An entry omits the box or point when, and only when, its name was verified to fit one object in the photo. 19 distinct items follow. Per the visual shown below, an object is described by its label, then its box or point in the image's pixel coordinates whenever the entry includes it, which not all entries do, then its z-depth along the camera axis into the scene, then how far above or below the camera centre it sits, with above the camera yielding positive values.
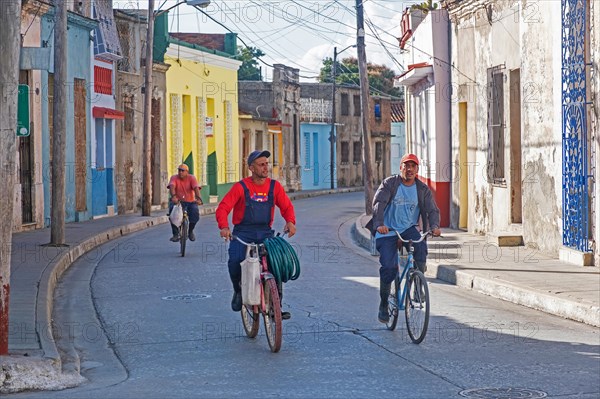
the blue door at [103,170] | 31.30 +0.44
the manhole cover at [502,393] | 7.99 -1.43
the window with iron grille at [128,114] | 35.06 +2.13
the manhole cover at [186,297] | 13.66 -1.29
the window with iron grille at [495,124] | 21.33 +1.03
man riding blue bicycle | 10.80 -0.27
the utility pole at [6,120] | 9.03 +0.51
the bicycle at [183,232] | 19.47 -0.76
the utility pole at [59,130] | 20.39 +0.99
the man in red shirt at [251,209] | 10.45 -0.21
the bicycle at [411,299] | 10.27 -1.04
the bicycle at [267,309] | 9.74 -1.05
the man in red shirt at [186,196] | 20.16 -0.17
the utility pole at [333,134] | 64.00 +2.68
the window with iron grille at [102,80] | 31.67 +2.88
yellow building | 41.09 +2.72
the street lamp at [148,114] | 32.31 +1.95
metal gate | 16.14 +0.73
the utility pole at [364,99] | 30.66 +2.18
